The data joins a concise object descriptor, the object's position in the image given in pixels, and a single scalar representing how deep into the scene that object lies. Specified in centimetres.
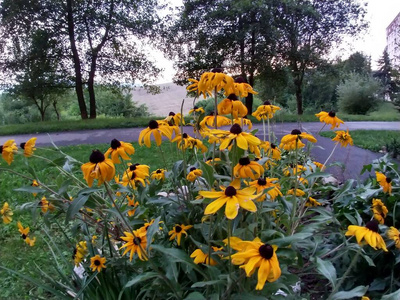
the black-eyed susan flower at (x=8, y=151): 118
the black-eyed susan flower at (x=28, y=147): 123
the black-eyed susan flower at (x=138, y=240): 113
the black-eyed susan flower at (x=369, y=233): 99
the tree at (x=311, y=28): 1178
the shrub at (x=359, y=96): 2145
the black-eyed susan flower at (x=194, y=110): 139
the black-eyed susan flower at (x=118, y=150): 111
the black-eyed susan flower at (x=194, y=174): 125
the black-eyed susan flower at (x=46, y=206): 123
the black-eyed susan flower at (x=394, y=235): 114
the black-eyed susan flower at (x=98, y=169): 94
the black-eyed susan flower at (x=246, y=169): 99
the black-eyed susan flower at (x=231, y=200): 80
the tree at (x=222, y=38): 1114
